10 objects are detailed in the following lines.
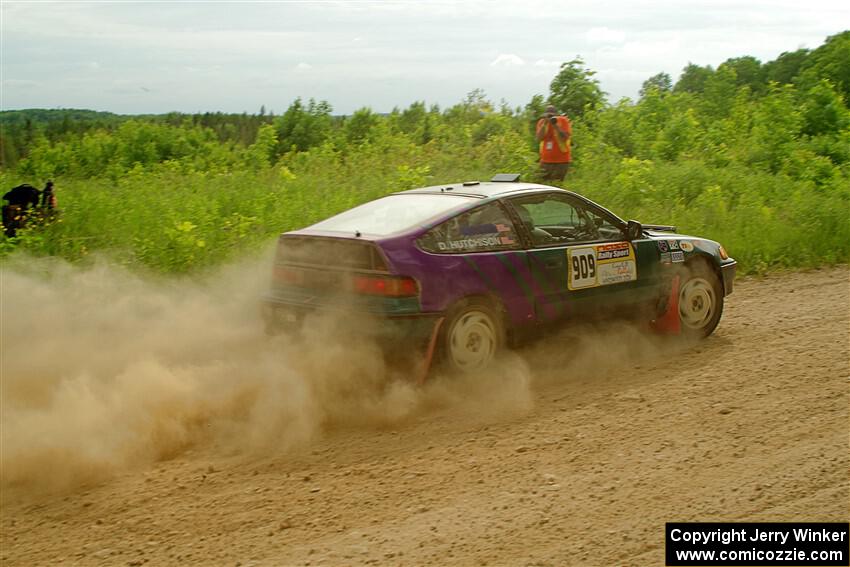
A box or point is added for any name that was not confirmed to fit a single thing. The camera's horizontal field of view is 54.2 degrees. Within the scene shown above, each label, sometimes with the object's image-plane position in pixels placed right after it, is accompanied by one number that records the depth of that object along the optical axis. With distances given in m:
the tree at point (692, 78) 43.97
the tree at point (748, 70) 43.31
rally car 5.95
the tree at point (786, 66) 40.65
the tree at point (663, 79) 40.78
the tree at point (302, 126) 21.64
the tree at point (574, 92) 20.69
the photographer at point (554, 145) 15.69
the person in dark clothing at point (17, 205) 9.45
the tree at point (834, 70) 26.84
